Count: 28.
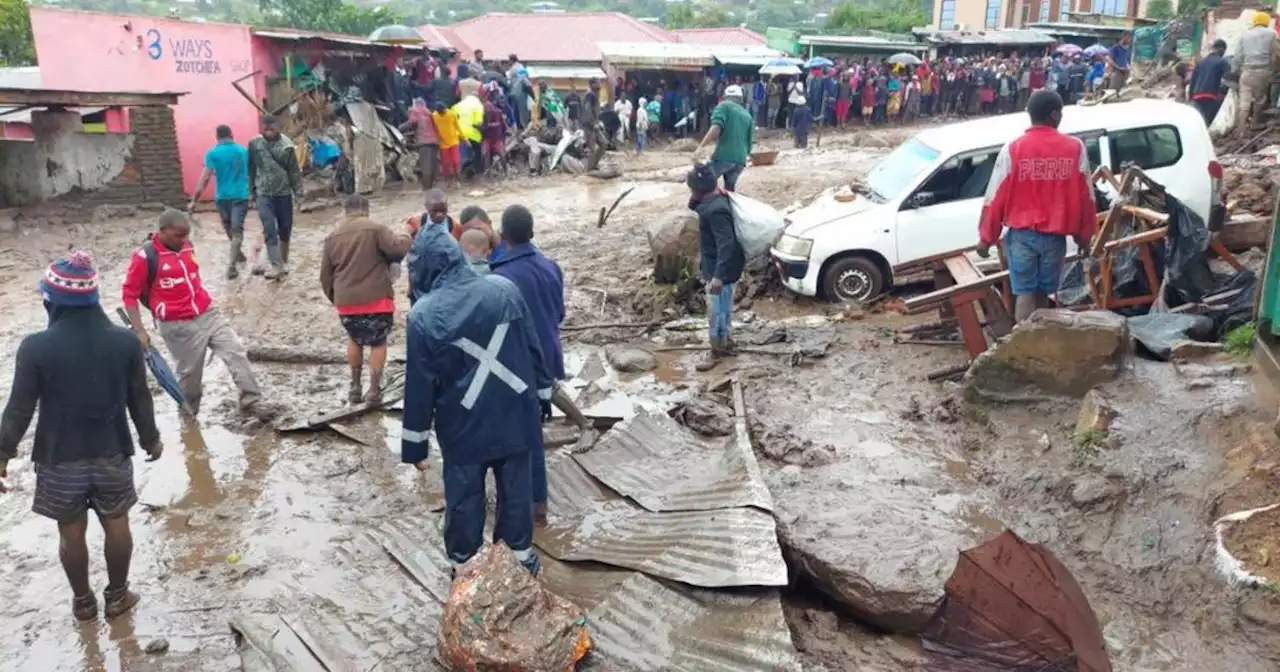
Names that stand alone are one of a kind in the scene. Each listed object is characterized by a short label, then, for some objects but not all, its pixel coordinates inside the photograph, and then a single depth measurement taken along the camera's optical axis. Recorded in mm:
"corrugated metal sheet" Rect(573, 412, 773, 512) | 5070
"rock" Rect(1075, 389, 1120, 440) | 5426
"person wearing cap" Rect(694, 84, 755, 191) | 11016
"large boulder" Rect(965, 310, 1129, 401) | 5941
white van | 8742
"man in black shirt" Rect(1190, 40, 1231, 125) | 14055
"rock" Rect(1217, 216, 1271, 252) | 8031
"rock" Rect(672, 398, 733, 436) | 6352
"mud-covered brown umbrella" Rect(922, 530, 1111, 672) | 3613
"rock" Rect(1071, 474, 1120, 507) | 4934
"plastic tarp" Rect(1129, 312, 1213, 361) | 6188
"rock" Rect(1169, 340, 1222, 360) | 6023
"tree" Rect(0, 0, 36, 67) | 33406
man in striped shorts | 4184
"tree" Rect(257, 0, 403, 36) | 45531
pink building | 15625
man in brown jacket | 6766
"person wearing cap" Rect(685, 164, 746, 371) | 7453
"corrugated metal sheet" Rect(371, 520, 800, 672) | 3762
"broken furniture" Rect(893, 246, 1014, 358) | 6992
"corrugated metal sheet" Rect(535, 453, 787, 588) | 4246
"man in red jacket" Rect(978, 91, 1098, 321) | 6371
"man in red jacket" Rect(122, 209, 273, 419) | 6266
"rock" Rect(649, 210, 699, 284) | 9938
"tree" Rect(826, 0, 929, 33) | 49000
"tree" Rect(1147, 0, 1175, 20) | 35106
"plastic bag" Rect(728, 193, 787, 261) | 7617
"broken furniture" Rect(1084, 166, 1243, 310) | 7051
